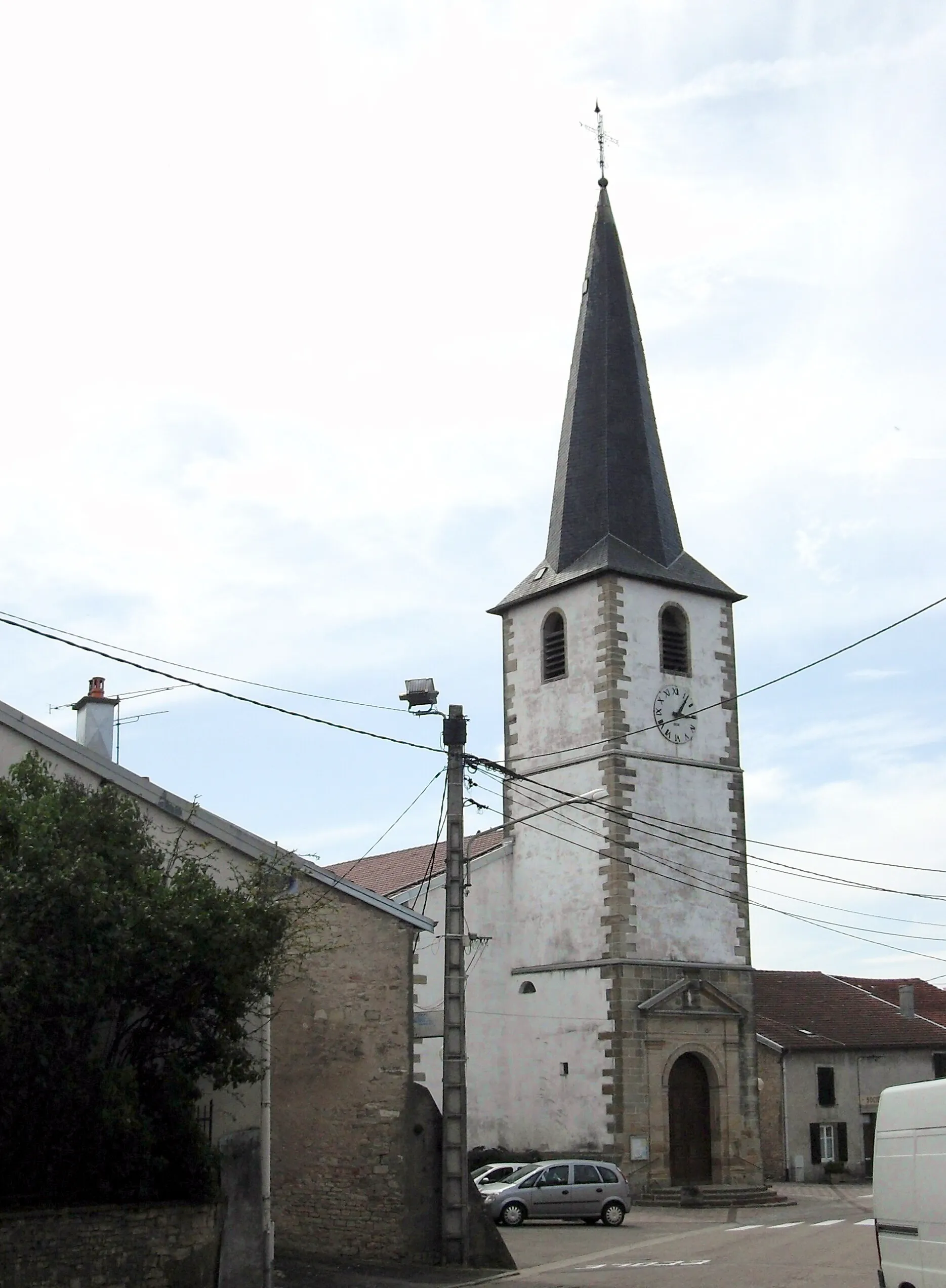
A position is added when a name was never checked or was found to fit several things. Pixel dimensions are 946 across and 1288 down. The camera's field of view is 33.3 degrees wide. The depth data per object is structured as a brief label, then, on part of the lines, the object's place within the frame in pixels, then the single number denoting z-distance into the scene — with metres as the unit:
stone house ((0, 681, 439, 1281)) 18.53
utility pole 18.23
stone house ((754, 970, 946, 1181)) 40.66
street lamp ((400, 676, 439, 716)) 19.88
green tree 13.80
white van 11.65
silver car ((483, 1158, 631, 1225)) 25.47
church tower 30.69
